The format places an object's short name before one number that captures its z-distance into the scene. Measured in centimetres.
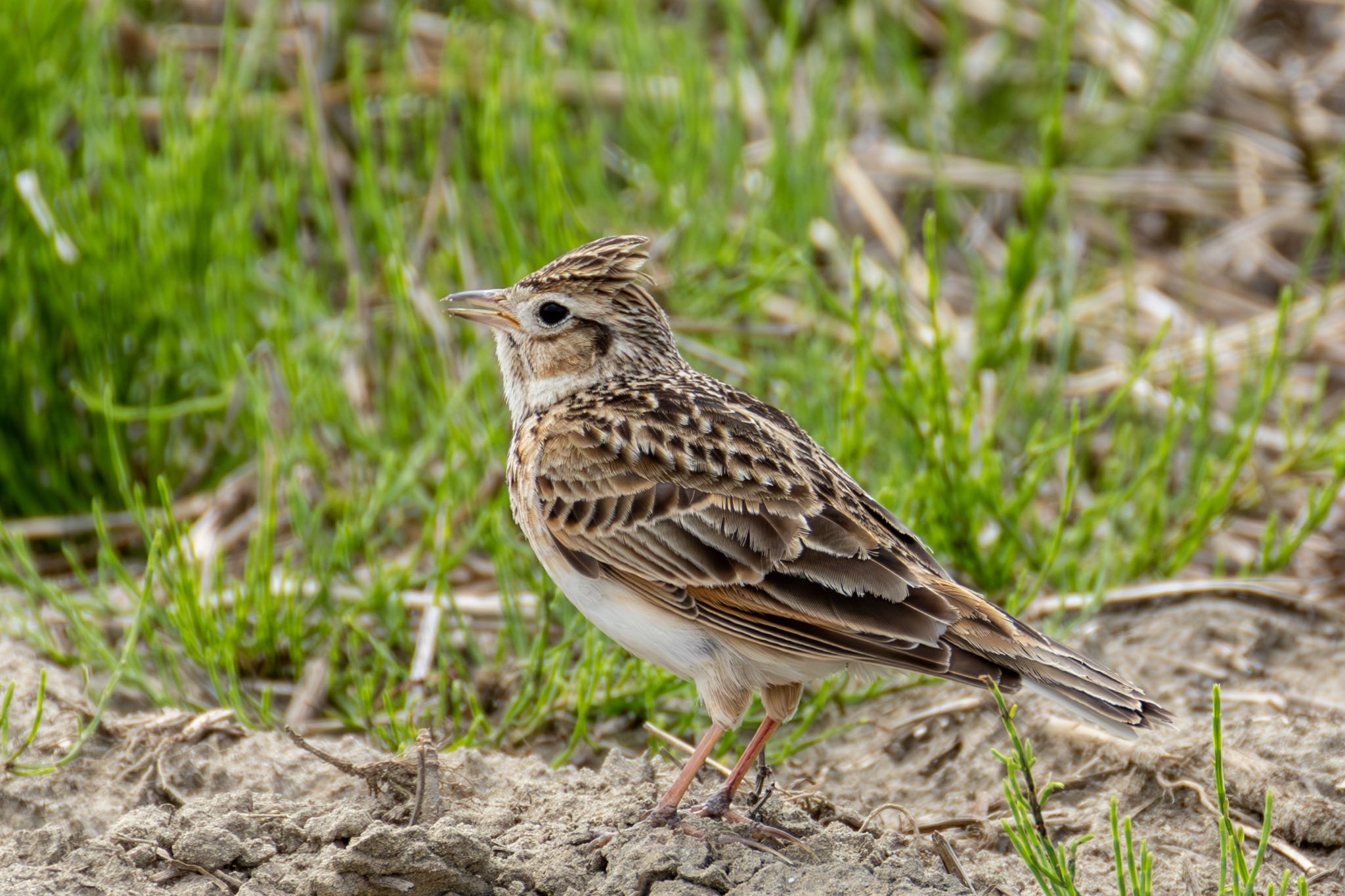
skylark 771
